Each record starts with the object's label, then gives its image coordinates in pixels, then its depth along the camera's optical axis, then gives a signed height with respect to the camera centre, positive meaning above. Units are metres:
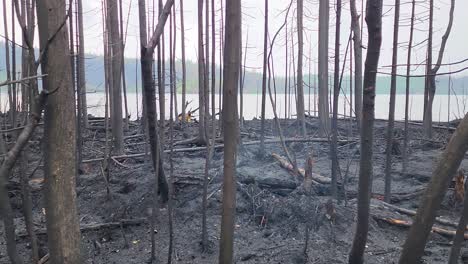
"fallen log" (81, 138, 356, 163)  9.75 -1.30
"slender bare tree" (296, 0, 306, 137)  14.85 +1.50
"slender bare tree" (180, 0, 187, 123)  14.71 +1.84
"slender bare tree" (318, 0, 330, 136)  14.26 +1.52
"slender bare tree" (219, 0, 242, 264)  3.82 -0.24
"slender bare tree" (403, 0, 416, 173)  8.53 +0.33
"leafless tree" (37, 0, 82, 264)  3.27 -0.37
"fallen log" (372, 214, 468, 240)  6.08 -1.98
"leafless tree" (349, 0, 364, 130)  5.10 +0.76
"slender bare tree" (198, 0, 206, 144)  7.05 +0.67
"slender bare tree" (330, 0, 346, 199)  6.36 +0.11
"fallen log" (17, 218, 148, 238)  6.20 -2.06
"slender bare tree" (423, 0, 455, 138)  10.88 +0.45
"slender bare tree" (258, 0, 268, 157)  9.06 +0.36
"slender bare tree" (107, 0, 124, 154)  9.82 +0.27
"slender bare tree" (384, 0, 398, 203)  6.97 -0.21
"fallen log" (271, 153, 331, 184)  7.93 -1.50
